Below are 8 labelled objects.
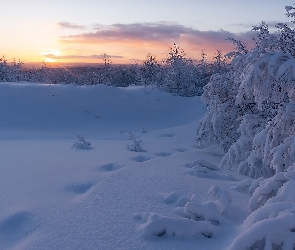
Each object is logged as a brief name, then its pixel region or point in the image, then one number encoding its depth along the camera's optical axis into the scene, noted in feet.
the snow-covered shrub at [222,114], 22.77
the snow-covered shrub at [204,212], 9.72
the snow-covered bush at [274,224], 7.45
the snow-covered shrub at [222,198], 10.62
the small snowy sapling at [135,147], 22.90
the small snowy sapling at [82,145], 24.30
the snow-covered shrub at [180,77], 73.56
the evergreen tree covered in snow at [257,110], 11.87
